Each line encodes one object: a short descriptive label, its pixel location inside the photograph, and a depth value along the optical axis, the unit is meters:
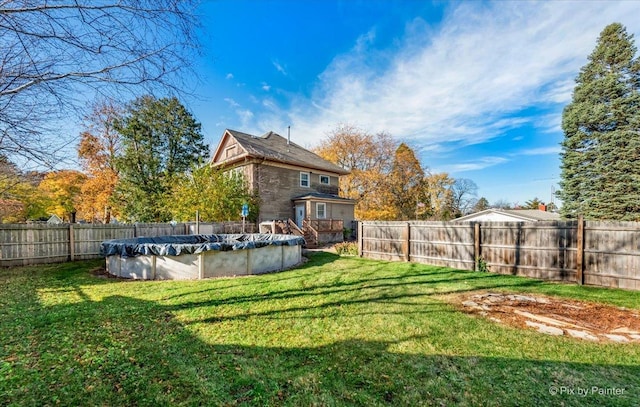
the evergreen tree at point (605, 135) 15.78
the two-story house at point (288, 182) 16.81
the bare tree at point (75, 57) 2.36
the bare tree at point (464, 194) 37.03
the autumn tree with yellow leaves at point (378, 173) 26.78
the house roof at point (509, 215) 22.40
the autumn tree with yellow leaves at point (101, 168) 19.31
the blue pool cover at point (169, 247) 7.09
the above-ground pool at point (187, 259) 7.16
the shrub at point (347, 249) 11.82
